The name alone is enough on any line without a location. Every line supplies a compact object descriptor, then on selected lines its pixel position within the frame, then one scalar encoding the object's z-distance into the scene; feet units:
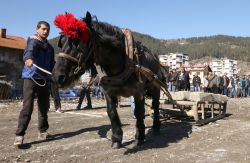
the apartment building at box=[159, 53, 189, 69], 319.21
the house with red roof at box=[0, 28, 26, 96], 122.57
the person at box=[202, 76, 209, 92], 61.52
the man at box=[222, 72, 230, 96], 64.42
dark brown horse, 13.01
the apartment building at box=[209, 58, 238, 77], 288.29
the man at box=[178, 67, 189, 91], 56.19
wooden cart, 21.70
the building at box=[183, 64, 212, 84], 177.56
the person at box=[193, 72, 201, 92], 63.03
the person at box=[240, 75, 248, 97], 70.33
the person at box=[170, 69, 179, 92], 56.64
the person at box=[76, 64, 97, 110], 38.17
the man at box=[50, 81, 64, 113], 33.01
